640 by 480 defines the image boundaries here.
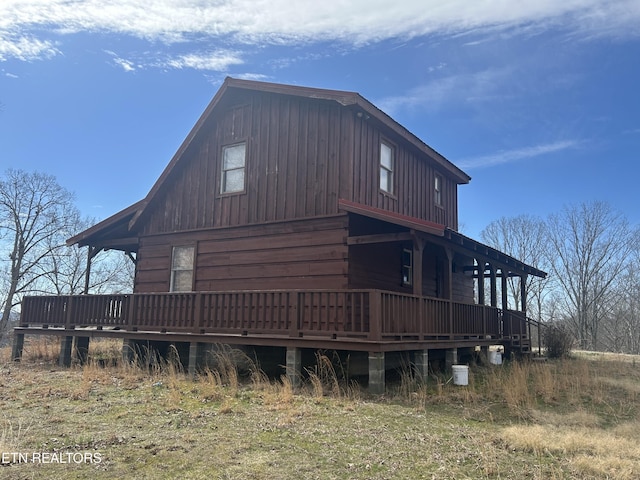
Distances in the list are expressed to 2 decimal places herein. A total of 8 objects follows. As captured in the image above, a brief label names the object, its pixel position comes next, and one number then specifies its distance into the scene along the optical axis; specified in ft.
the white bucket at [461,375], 40.09
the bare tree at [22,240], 125.29
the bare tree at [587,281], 145.38
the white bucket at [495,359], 53.88
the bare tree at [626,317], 147.13
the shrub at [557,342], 65.16
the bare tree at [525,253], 156.04
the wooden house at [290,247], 38.96
